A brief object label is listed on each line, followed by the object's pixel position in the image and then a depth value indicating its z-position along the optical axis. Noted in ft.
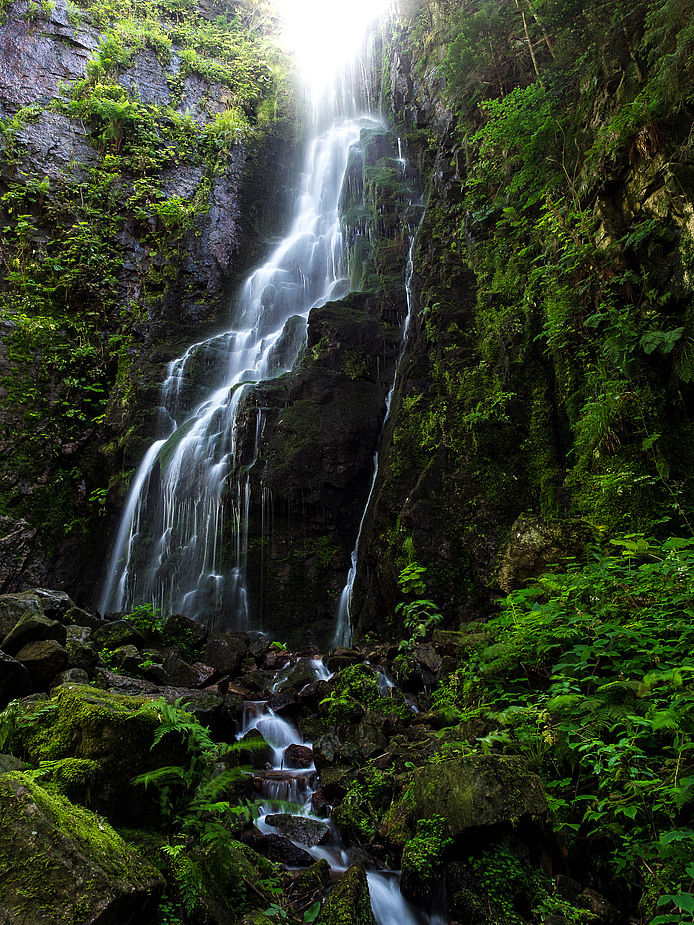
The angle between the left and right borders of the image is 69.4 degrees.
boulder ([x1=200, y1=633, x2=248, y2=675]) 22.82
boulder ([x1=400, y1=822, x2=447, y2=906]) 9.82
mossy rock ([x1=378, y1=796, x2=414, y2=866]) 10.98
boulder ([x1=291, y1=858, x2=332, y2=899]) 9.61
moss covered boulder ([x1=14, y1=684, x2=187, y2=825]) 8.85
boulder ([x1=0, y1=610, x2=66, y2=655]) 14.29
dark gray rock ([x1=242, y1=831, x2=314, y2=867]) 11.13
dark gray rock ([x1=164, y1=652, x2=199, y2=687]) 19.65
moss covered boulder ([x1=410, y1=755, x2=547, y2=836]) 9.66
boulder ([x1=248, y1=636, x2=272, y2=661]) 26.28
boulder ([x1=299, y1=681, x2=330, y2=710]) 19.53
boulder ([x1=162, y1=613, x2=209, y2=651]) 25.39
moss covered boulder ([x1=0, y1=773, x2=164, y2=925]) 5.65
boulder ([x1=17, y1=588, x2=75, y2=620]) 19.34
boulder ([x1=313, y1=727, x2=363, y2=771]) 14.71
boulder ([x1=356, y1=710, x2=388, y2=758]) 14.84
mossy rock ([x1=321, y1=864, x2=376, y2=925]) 8.29
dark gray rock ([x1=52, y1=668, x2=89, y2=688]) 13.39
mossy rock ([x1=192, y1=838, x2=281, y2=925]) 7.52
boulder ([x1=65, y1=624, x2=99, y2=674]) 14.93
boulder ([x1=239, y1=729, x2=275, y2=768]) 15.31
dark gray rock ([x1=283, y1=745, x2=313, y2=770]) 16.18
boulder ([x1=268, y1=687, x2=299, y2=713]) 19.04
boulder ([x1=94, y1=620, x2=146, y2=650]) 20.72
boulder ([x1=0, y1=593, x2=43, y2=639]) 15.65
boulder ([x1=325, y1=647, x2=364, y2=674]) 22.33
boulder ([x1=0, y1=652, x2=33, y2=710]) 12.12
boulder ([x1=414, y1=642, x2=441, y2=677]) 18.79
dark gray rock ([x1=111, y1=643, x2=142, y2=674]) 18.33
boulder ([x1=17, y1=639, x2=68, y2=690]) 13.51
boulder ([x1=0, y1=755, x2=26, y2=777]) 7.91
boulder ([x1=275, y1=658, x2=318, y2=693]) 20.82
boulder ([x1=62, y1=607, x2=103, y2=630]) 21.10
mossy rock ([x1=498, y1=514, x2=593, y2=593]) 18.54
